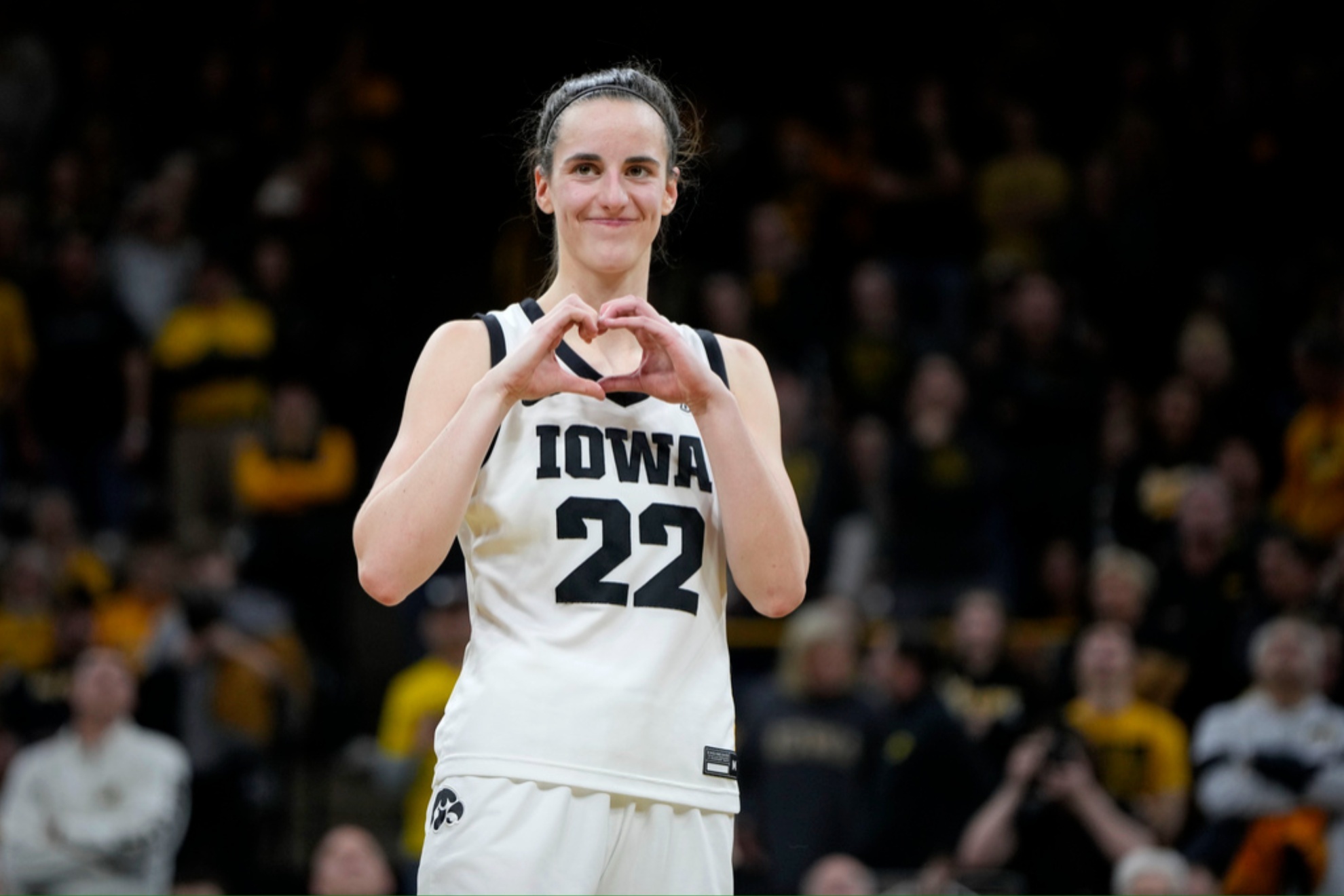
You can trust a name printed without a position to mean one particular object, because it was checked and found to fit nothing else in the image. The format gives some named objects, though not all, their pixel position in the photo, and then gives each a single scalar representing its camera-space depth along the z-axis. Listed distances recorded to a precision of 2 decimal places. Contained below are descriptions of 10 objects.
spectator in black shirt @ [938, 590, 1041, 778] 16.44
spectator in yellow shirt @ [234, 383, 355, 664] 19.64
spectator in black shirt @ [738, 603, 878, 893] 15.73
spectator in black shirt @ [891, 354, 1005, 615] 19.12
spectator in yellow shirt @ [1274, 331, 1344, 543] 18.55
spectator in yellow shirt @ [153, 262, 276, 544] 20.84
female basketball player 5.81
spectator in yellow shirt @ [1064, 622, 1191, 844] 15.51
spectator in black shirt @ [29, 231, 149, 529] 21.36
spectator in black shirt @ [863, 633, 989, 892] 15.30
